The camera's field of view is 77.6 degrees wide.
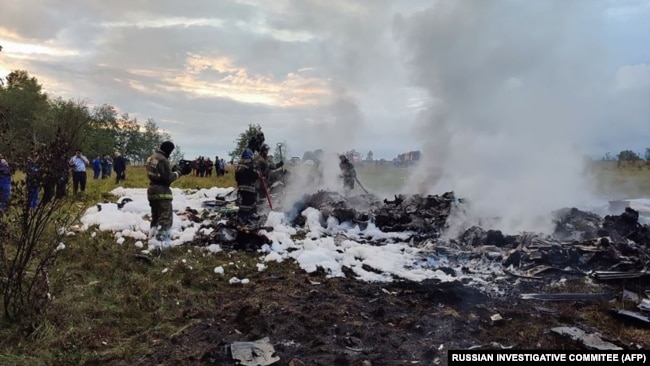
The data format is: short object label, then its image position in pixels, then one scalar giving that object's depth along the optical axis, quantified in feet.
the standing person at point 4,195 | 14.88
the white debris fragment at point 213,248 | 28.36
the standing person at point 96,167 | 74.13
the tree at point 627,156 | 99.53
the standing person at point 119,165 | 67.41
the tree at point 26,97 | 125.70
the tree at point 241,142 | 121.33
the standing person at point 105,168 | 76.51
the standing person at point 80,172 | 47.41
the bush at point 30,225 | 15.01
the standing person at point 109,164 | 76.38
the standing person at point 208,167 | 97.25
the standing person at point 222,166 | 99.04
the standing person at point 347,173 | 56.03
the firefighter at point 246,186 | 34.96
